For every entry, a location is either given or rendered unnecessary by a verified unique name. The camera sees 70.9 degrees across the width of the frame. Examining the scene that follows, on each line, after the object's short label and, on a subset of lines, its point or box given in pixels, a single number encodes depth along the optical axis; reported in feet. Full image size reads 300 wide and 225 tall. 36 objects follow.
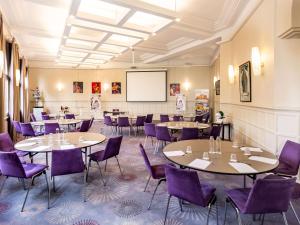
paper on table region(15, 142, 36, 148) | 11.16
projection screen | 40.81
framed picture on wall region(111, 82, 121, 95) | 42.22
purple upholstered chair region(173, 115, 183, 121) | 26.71
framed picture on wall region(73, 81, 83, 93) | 41.63
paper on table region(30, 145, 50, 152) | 10.45
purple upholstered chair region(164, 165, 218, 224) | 6.59
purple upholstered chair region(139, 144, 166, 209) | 9.26
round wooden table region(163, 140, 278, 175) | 7.41
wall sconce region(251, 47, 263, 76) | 14.15
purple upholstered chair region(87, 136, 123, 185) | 11.80
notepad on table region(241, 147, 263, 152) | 9.99
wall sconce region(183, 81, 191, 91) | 40.52
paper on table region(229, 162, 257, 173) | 7.23
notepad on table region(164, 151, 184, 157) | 9.34
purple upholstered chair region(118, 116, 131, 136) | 26.91
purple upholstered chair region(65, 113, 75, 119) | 28.37
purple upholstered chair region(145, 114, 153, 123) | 28.48
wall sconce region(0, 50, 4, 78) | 15.75
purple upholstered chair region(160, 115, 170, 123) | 26.18
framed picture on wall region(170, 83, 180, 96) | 41.04
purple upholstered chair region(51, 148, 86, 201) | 9.52
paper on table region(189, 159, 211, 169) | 7.71
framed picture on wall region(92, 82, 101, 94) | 42.19
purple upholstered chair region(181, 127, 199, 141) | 15.94
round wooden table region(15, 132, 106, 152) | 10.86
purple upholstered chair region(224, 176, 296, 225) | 5.80
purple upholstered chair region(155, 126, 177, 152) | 16.85
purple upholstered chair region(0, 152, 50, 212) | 8.95
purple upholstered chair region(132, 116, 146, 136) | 27.55
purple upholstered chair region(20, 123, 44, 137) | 18.86
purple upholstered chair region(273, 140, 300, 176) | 9.05
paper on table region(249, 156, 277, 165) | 8.25
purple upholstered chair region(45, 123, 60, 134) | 19.48
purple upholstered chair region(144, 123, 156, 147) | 19.21
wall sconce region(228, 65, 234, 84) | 21.33
